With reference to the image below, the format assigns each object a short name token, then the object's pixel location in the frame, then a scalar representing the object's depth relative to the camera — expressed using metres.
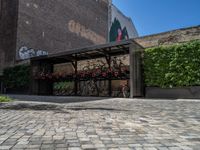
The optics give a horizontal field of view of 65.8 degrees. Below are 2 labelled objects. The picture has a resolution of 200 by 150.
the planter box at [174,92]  6.67
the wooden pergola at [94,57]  7.32
